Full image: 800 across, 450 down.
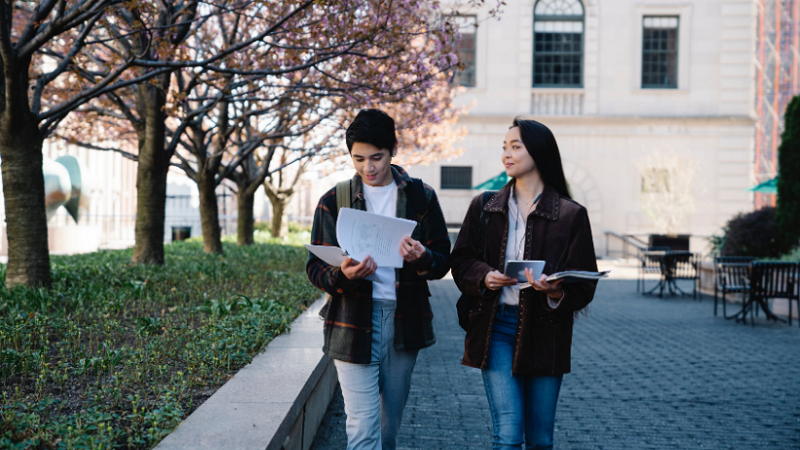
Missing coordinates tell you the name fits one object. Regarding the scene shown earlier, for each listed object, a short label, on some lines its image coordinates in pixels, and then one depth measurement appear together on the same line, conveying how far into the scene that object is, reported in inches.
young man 117.6
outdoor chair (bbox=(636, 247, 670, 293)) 599.8
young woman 116.0
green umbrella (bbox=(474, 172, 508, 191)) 743.1
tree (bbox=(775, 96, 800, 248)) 514.9
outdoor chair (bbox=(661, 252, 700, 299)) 561.9
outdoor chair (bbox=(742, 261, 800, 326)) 402.3
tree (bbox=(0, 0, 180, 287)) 276.4
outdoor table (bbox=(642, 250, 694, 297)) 565.5
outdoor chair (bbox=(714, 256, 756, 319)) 430.5
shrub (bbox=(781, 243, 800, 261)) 481.2
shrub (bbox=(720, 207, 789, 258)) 562.3
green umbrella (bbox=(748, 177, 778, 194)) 707.4
